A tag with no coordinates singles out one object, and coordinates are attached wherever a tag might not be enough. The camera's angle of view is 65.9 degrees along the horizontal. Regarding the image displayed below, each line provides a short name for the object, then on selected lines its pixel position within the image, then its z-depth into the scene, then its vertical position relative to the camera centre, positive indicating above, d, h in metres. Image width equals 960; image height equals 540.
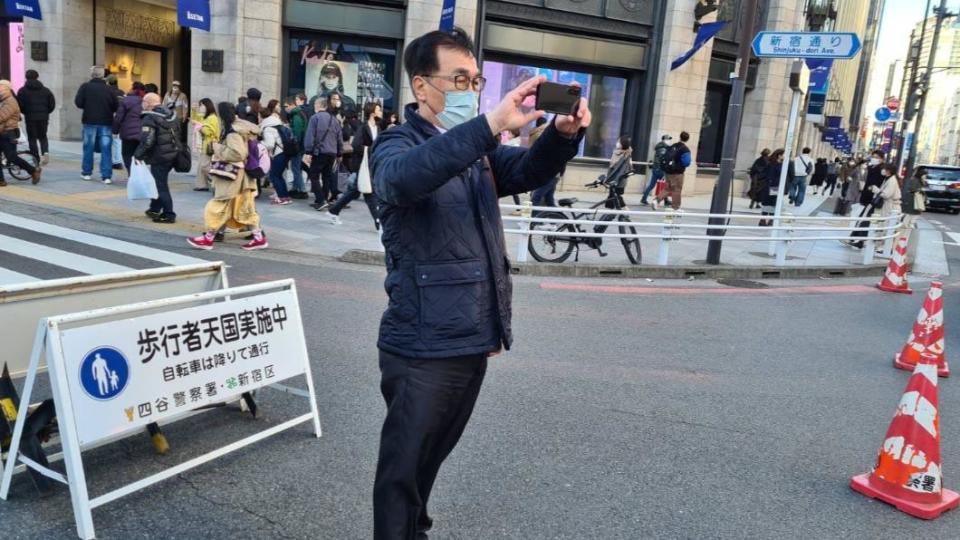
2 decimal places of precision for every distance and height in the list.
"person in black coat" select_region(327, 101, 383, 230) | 12.05 -0.70
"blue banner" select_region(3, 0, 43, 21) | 16.75 +1.78
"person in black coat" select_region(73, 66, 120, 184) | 14.02 -0.39
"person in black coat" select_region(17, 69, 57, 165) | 14.07 -0.33
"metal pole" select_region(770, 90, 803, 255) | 11.61 +0.23
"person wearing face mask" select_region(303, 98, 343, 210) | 13.09 -0.51
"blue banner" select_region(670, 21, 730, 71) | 18.53 +2.86
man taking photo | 2.39 -0.48
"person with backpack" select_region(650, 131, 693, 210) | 16.56 -0.42
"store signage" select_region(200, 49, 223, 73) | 17.27 +1.03
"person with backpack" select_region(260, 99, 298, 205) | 13.02 -0.57
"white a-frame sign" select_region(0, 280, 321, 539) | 3.18 -1.27
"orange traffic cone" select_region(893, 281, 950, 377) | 5.48 -1.25
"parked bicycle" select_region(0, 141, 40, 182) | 13.55 -1.46
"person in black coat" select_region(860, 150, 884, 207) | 16.34 -0.29
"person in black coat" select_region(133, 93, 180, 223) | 10.09 -0.57
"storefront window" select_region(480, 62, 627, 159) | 19.64 +1.19
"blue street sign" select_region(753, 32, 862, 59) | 10.59 +1.63
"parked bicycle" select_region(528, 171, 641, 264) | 10.63 -1.44
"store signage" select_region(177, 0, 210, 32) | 15.90 +1.91
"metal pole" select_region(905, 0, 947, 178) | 30.86 +4.07
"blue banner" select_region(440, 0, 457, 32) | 13.79 +2.07
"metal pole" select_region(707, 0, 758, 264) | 10.98 +0.48
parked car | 29.36 -0.67
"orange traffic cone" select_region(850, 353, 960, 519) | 4.01 -1.57
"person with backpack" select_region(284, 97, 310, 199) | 14.63 -0.47
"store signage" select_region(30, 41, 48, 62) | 19.41 +1.02
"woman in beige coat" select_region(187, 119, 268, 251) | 9.19 -1.11
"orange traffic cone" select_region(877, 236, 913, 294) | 10.73 -1.55
